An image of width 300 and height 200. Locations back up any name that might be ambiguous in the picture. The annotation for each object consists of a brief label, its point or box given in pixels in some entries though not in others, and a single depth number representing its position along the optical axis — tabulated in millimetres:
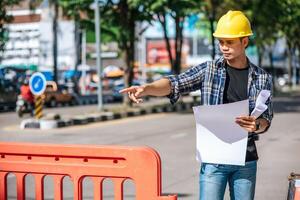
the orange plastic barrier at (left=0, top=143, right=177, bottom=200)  4457
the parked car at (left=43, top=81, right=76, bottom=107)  37500
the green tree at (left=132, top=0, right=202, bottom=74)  24516
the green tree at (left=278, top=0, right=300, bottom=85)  35475
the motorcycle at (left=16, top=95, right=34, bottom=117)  25516
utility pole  24047
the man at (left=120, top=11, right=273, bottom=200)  4008
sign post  18384
